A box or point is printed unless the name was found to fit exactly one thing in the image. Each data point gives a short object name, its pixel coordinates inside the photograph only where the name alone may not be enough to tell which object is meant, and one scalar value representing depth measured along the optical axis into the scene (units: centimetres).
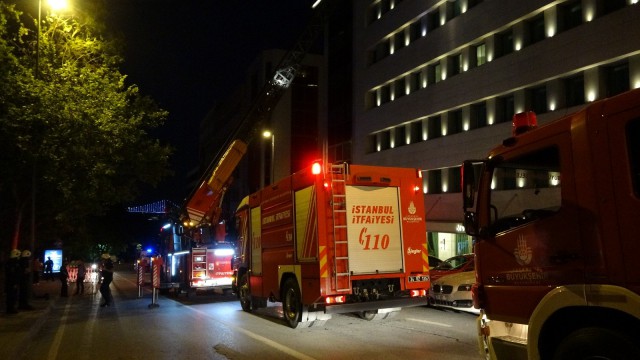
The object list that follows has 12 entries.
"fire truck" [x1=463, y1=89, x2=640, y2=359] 372
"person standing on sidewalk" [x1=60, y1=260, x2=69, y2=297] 2216
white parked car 1212
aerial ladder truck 1664
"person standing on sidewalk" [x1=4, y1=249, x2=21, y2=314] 1421
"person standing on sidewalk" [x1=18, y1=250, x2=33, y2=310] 1539
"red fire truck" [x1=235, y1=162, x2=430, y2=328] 970
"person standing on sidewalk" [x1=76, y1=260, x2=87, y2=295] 2289
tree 1427
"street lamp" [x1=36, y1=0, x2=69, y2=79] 1351
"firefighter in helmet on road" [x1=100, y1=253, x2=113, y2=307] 1692
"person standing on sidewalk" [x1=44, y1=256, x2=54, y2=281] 3454
